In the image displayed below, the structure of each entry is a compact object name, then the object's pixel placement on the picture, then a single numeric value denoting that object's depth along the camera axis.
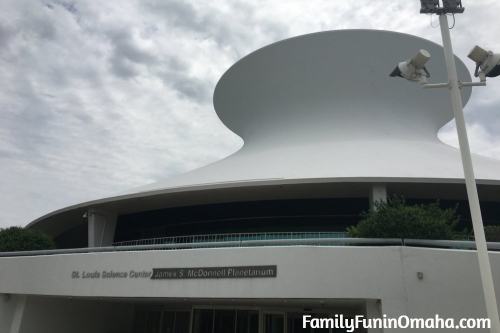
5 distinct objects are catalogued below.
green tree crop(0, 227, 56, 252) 13.70
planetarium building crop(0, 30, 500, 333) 8.35
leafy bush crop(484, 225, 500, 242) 9.85
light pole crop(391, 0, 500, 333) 6.14
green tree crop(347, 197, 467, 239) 9.22
